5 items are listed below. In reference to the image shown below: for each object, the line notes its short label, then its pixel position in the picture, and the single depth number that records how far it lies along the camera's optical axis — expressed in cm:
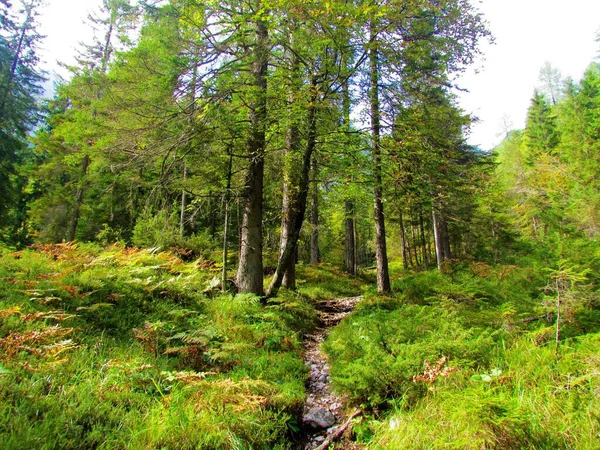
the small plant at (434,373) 306
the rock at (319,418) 329
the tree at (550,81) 4472
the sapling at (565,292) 361
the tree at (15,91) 1700
